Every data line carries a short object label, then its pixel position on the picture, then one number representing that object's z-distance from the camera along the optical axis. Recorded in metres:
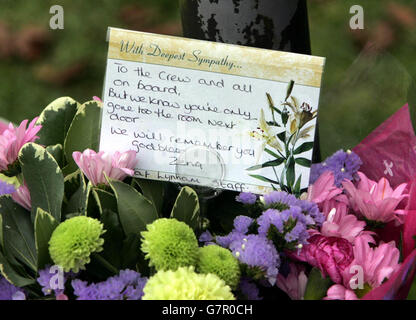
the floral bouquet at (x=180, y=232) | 0.63
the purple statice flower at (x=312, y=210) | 0.68
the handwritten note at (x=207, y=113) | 0.69
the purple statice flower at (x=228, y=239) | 0.66
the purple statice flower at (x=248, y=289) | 0.65
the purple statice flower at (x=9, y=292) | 0.65
